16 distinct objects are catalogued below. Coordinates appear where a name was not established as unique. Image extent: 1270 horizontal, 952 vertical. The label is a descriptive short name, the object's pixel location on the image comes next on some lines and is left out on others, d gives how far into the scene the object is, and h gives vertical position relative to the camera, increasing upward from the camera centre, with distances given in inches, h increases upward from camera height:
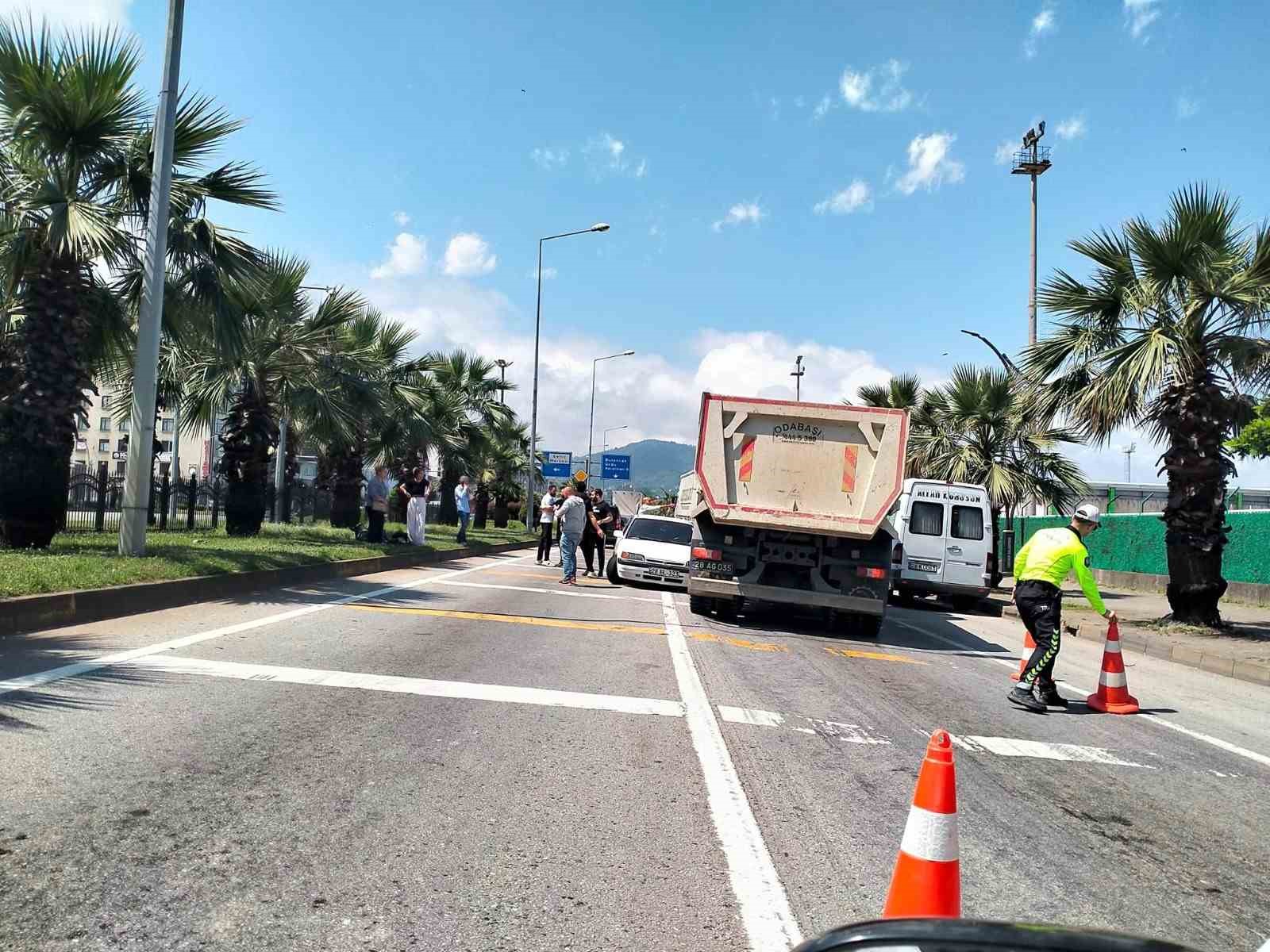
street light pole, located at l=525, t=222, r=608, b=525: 1664.6 +134.6
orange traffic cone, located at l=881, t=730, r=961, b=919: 127.1 -42.7
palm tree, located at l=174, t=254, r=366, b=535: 866.8 +101.4
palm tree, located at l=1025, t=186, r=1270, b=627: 560.7 +92.2
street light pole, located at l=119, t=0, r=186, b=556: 518.0 +93.2
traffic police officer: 322.3 -22.2
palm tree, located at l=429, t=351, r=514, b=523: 1473.9 +156.1
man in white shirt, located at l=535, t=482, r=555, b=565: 884.0 -12.6
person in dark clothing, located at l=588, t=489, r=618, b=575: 847.1 -6.2
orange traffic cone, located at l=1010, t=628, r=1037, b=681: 334.9 -42.5
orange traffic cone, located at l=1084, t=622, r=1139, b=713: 331.3 -53.4
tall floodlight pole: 1170.6 +427.9
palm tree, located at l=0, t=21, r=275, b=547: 514.0 +134.8
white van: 753.6 -16.4
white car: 740.0 -32.6
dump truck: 511.8 +7.9
